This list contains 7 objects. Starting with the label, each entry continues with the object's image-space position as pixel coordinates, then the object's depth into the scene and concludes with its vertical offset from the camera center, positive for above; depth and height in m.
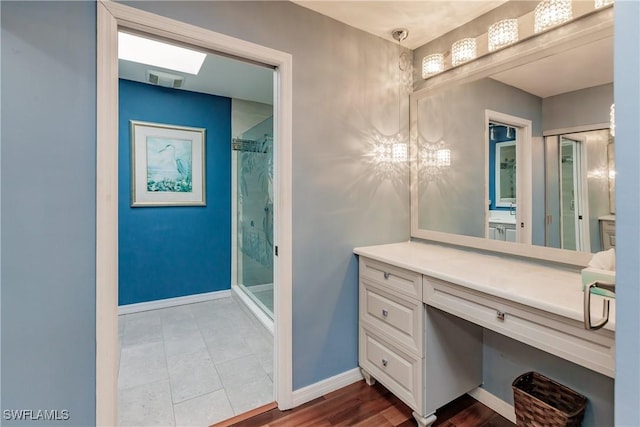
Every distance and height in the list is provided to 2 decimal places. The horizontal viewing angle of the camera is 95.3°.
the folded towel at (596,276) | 0.93 -0.21
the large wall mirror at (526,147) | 1.32 +0.37
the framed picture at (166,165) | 3.04 +0.54
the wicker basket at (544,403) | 1.27 -0.88
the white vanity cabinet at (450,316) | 1.04 -0.45
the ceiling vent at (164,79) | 2.72 +1.33
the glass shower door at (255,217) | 2.75 -0.03
